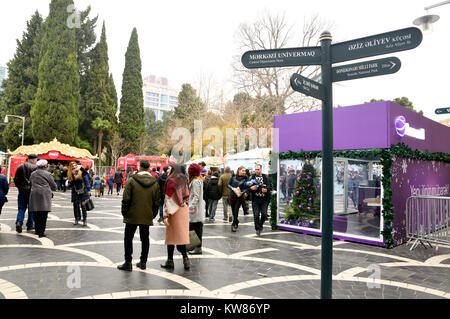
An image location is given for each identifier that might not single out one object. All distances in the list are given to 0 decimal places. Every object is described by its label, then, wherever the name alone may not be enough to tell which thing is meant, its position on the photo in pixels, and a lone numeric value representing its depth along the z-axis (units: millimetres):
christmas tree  8305
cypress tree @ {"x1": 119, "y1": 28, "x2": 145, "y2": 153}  39250
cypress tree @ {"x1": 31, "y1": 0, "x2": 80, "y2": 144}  29734
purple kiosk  7094
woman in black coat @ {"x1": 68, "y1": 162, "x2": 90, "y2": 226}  8289
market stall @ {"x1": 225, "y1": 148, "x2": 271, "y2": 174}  16797
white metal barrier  6996
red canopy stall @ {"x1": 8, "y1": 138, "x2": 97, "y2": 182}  22453
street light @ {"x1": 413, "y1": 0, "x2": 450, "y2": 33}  6612
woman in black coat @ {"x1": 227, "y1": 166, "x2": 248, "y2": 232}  8195
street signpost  2686
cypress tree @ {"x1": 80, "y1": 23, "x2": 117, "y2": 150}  36000
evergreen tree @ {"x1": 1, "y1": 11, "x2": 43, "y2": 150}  32531
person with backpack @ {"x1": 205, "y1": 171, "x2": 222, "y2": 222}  9586
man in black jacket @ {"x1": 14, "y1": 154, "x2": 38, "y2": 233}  7339
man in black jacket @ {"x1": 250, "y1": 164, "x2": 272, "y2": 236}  7715
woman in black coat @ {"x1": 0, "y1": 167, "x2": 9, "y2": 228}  7176
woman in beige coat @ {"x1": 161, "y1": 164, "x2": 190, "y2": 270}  4816
